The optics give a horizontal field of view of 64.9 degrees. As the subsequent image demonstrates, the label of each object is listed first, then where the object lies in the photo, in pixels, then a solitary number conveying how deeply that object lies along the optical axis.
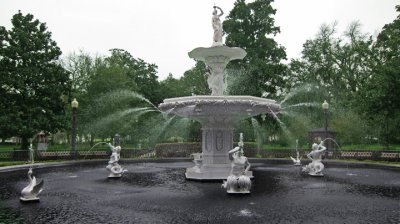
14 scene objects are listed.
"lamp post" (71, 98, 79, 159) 23.30
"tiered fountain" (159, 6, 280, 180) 11.74
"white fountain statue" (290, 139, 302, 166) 20.02
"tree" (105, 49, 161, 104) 48.69
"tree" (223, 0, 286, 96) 33.28
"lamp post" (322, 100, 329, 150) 24.18
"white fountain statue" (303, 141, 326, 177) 14.14
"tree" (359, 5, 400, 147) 22.30
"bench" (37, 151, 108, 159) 22.22
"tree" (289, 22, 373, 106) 43.88
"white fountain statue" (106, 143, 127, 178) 13.80
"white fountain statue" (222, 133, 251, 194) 9.56
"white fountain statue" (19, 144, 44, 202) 8.75
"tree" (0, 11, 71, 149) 24.52
